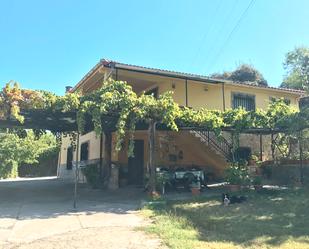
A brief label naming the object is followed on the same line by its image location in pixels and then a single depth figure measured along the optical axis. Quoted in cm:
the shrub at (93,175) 1191
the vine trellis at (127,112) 818
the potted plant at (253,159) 1440
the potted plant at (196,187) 971
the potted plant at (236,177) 1000
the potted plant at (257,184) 997
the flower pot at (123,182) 1224
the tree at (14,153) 2111
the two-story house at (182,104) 1260
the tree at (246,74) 2800
